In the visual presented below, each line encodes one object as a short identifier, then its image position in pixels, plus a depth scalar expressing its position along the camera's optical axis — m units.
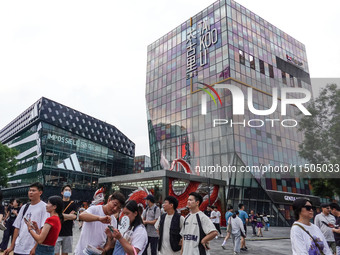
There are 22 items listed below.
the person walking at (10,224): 9.02
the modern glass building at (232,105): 34.69
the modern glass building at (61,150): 45.94
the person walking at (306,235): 3.28
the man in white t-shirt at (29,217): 4.34
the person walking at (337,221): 6.70
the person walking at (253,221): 18.19
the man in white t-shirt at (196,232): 4.41
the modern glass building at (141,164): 71.81
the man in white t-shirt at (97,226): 3.84
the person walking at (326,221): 7.73
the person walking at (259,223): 18.20
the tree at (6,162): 34.72
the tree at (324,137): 19.95
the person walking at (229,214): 11.44
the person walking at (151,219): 7.44
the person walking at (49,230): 3.76
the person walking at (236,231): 10.43
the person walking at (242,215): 12.66
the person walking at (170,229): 4.86
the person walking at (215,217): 14.51
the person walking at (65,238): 5.87
